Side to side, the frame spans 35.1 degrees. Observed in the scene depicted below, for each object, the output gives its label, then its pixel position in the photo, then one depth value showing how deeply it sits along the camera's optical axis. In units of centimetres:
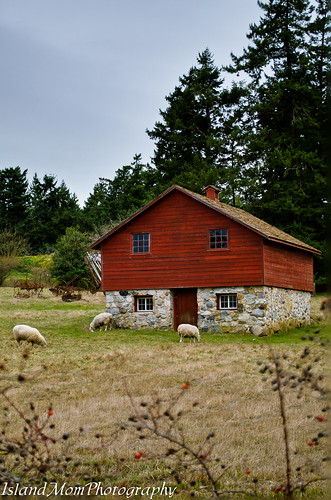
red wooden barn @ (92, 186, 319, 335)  2558
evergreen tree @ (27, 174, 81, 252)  6744
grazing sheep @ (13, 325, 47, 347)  1936
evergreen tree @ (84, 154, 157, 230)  5987
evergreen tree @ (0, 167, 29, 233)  6738
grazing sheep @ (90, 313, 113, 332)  2620
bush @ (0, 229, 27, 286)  4441
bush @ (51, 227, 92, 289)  4662
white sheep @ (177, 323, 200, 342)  2214
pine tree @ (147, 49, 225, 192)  5022
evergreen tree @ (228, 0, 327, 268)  4162
